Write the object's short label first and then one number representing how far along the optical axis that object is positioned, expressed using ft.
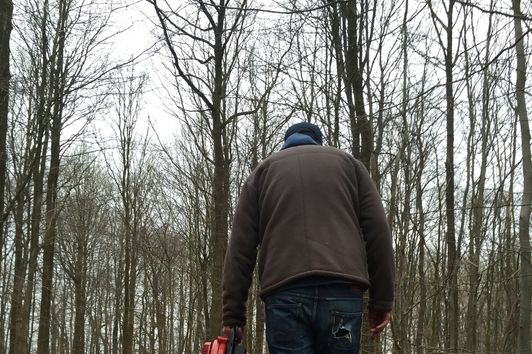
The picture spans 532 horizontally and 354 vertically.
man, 7.32
